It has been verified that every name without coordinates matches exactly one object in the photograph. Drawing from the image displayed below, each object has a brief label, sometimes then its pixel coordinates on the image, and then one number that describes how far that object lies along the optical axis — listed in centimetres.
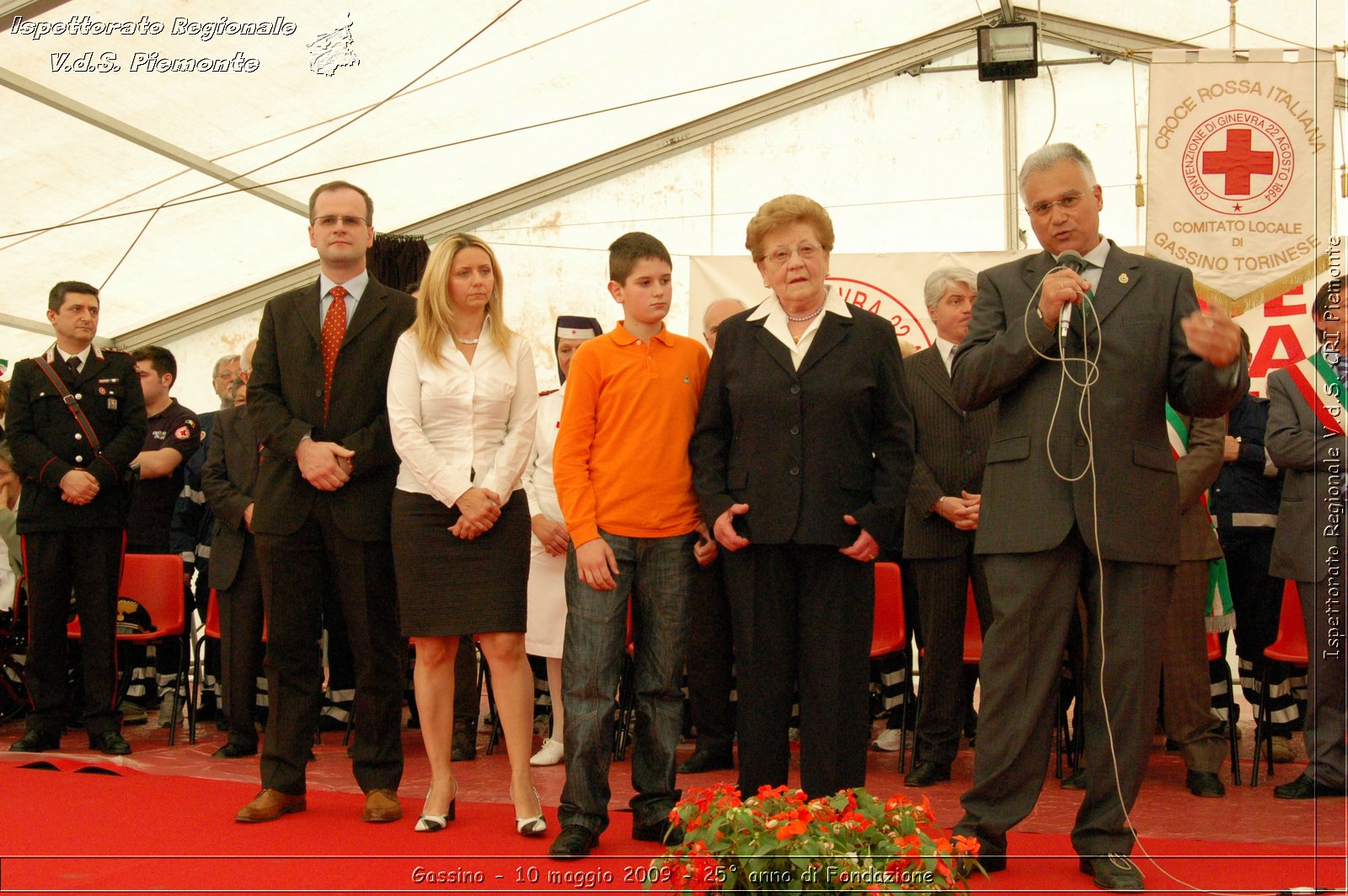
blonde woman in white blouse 361
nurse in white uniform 512
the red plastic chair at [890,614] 516
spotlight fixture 764
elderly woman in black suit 321
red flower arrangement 224
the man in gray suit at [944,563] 467
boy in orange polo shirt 343
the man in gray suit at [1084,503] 306
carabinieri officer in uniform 526
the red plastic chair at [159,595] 575
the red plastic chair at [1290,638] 458
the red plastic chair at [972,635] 493
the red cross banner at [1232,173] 532
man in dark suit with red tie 385
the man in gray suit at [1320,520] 416
